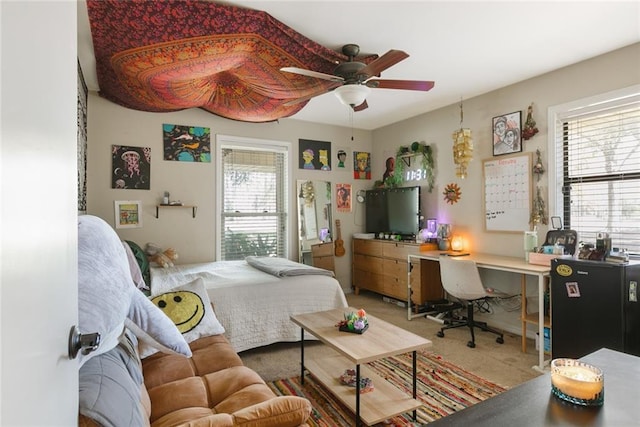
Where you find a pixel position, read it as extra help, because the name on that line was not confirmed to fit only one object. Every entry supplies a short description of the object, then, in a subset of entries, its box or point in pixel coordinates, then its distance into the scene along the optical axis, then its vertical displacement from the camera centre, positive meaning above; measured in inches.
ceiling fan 98.5 +39.9
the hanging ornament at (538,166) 129.9 +17.4
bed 113.3 -29.9
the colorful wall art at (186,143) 161.6 +34.0
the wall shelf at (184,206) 159.2 +2.5
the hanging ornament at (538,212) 129.5 -0.3
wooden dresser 160.6 -31.4
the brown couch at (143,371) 40.1 -23.6
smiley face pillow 81.4 -24.4
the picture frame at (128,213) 150.8 -0.3
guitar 203.9 -19.6
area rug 81.4 -49.5
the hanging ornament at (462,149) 148.2 +27.8
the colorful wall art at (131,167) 150.3 +20.6
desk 107.8 -19.6
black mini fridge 89.3 -27.0
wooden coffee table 73.9 -30.7
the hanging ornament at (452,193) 163.5 +9.0
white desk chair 126.0 -27.8
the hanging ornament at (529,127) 132.0 +33.3
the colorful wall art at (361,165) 213.5 +30.1
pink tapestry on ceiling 83.5 +47.3
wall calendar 135.6 +8.0
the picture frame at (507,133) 137.4 +32.7
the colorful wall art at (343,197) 206.7 +9.1
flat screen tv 177.8 +0.4
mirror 192.4 -1.9
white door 16.6 -0.2
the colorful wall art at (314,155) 195.4 +33.8
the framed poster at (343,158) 207.6 +33.4
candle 28.5 -14.7
